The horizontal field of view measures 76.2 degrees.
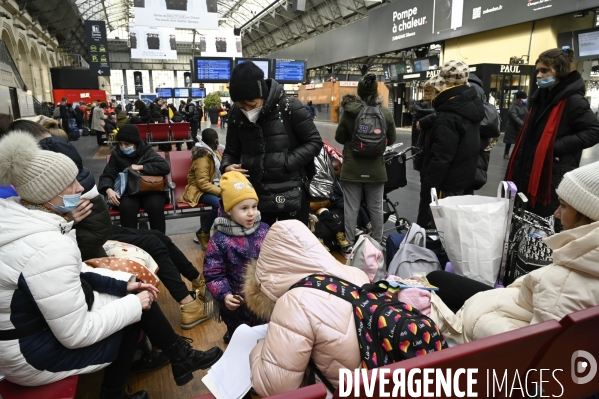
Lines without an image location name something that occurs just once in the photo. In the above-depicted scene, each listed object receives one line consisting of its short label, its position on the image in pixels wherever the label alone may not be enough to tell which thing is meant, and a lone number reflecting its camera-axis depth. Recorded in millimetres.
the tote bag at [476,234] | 2004
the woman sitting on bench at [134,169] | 3582
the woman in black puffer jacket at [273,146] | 2416
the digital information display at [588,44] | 11786
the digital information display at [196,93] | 32969
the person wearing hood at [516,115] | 7855
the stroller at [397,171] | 4090
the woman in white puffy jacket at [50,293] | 1326
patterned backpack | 1124
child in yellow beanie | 2004
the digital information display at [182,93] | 32062
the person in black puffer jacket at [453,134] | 2947
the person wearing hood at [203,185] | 3957
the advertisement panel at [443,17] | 12872
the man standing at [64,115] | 16219
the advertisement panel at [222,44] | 16188
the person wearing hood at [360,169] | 3381
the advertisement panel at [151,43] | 16828
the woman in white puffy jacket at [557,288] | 1281
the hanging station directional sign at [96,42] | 18812
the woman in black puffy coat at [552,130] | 2693
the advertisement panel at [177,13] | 10438
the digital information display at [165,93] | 31144
